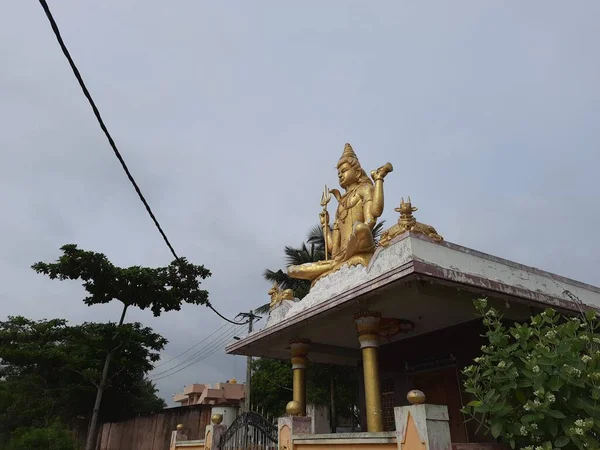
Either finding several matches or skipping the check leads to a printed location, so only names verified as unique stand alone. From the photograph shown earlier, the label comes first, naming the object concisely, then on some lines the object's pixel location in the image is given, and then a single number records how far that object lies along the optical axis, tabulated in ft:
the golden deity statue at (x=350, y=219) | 25.61
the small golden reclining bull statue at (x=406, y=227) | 21.99
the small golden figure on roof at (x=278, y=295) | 31.89
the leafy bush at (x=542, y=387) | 13.46
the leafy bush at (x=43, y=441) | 41.06
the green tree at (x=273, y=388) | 69.51
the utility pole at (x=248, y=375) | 60.95
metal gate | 23.29
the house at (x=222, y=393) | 90.84
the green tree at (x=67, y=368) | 56.18
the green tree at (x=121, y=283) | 54.65
